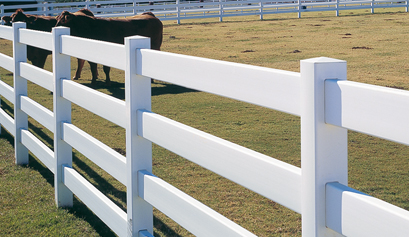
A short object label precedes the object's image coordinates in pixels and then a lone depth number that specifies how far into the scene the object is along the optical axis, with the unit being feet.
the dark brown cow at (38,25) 31.37
